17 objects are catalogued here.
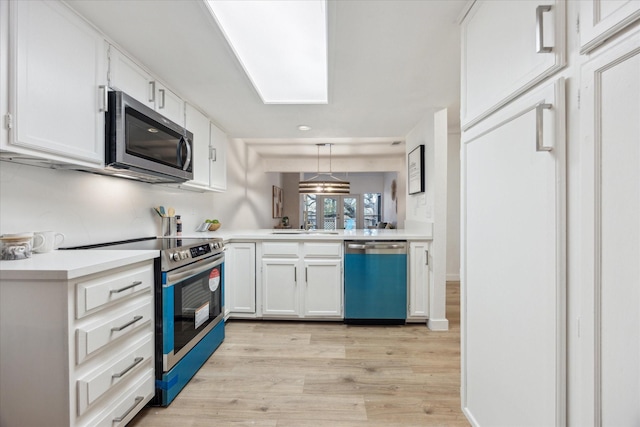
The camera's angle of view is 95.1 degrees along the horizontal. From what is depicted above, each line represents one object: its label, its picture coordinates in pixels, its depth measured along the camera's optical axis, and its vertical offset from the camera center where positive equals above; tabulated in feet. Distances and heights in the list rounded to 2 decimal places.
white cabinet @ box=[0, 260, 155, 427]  3.66 -1.76
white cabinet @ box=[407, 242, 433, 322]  9.43 -2.12
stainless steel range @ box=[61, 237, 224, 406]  5.39 -1.96
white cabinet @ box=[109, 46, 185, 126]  5.54 +2.78
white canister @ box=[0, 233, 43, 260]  4.19 -0.47
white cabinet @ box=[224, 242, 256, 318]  9.82 -2.18
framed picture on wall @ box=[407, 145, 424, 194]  10.07 +1.62
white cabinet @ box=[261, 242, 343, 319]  9.64 -2.17
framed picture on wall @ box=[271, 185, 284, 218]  23.54 +1.08
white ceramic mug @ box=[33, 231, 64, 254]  4.73 -0.45
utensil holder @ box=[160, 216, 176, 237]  8.64 -0.36
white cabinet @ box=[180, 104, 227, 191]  8.84 +2.08
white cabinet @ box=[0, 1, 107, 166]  3.83 +1.93
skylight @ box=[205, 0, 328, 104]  5.55 +3.88
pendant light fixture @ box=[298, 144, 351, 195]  14.79 +1.39
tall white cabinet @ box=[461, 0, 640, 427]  2.29 -0.10
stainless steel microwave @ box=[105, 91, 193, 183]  5.31 +1.48
